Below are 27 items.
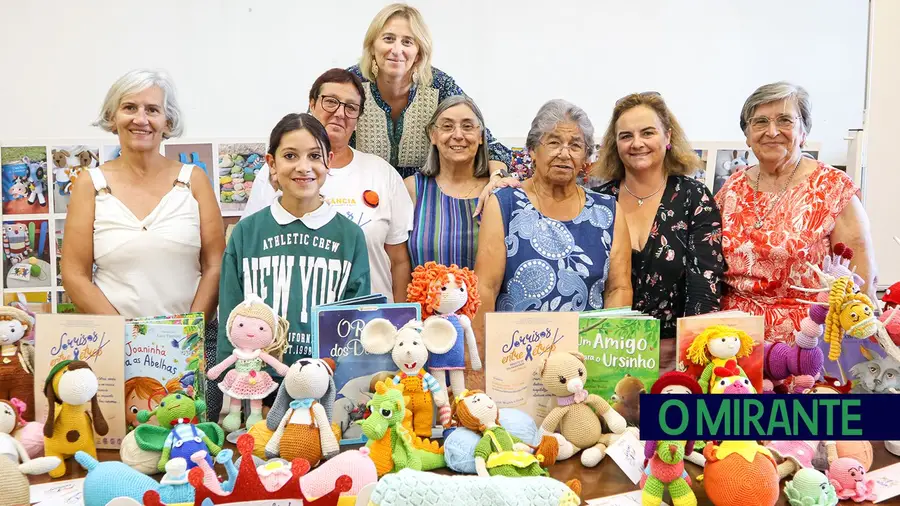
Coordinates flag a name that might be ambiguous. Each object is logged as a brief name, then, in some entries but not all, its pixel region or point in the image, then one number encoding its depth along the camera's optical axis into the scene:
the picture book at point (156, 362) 1.78
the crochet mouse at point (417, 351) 1.68
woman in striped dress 2.45
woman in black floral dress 2.31
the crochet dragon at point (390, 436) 1.55
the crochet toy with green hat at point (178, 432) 1.53
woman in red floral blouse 2.25
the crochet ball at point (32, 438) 1.69
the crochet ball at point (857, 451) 1.60
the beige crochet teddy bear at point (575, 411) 1.70
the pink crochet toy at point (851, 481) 1.51
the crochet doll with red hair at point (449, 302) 1.75
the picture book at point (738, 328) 1.72
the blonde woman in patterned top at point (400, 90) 2.63
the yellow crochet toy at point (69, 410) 1.67
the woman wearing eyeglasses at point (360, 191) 2.35
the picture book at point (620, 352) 1.80
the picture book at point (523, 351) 1.79
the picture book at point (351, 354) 1.76
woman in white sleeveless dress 2.12
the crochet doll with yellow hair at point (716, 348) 1.63
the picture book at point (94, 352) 1.77
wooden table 1.54
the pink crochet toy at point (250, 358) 1.75
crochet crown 1.40
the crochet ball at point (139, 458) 1.58
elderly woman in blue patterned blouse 2.23
